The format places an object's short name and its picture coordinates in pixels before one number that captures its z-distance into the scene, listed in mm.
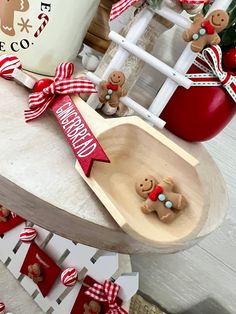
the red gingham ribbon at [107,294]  638
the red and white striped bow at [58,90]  414
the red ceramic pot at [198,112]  506
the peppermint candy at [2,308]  731
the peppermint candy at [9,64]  431
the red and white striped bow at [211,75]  482
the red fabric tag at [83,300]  675
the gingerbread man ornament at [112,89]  444
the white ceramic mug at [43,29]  424
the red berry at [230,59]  492
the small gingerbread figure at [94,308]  668
